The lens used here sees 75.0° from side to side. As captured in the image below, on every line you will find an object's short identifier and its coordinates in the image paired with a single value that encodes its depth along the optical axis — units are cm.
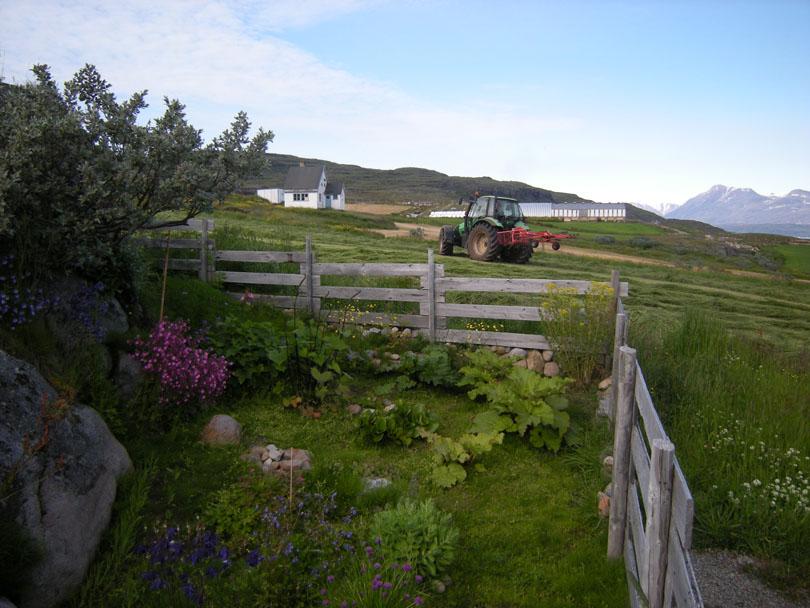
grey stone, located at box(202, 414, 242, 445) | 457
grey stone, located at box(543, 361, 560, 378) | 672
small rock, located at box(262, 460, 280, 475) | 412
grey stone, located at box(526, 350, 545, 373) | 701
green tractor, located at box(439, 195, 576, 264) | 1534
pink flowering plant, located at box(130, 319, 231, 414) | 457
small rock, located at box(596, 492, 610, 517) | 371
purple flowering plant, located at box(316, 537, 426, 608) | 248
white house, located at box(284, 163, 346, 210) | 6662
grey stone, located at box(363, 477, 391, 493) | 399
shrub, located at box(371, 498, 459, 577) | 299
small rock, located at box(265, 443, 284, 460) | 441
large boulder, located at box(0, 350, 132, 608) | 265
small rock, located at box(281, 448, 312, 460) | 439
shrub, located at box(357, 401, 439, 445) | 488
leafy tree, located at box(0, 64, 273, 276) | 390
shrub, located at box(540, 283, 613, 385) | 615
